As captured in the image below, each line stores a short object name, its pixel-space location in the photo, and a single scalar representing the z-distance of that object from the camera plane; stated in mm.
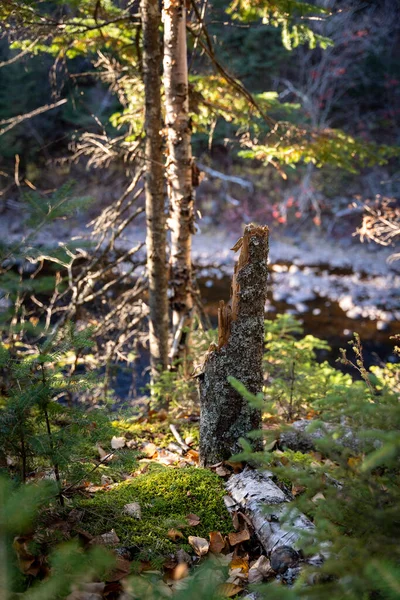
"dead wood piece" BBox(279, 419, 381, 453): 3834
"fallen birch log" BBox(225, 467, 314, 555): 2336
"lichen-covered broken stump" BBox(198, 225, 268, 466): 3104
